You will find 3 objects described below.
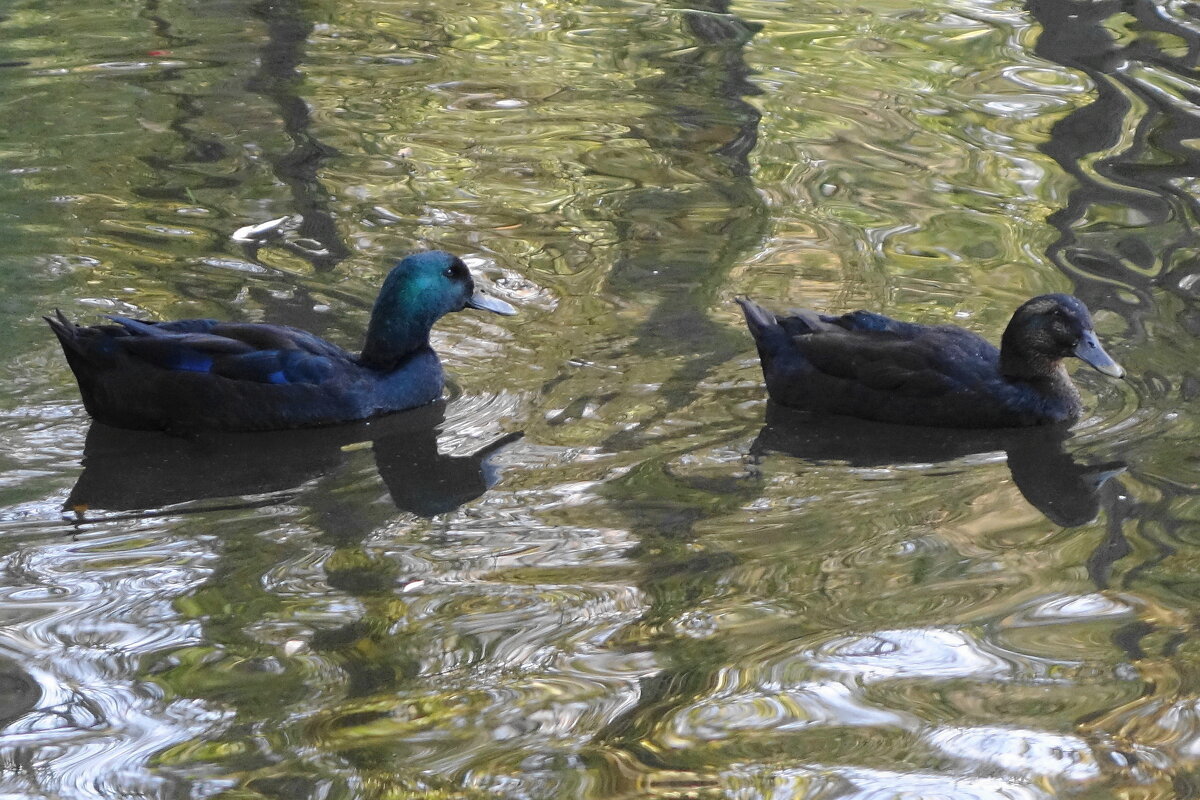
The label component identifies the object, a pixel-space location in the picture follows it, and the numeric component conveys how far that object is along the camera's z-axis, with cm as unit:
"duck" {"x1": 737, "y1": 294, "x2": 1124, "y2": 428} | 1487
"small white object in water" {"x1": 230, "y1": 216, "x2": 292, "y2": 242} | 1911
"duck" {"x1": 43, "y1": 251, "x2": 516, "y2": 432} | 1483
